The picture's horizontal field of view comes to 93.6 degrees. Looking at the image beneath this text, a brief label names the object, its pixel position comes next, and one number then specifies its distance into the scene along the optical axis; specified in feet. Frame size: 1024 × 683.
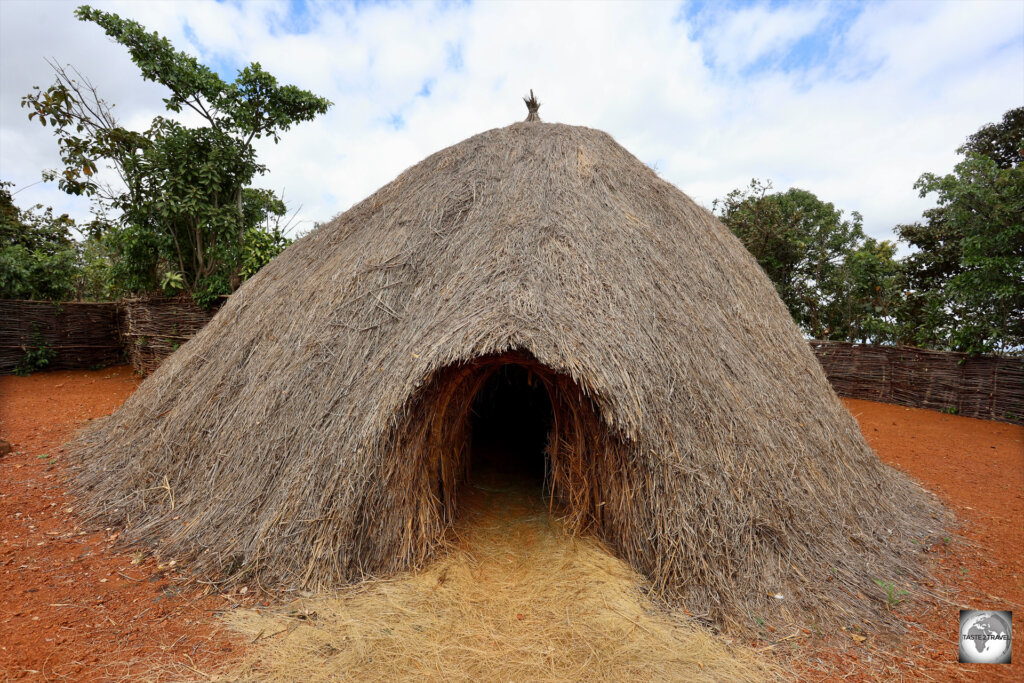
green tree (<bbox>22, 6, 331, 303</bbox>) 37.93
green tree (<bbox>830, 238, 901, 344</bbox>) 47.70
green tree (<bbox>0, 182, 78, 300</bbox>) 40.50
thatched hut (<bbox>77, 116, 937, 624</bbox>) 13.28
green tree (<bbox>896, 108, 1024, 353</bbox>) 33.60
